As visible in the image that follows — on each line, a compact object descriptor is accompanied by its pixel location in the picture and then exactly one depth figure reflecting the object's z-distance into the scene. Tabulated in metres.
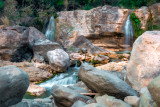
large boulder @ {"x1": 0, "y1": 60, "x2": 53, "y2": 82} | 7.73
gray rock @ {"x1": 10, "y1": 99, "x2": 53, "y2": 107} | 4.05
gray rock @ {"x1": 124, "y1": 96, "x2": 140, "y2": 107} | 3.02
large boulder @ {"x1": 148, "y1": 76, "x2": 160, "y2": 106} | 1.99
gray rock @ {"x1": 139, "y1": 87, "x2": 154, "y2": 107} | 2.55
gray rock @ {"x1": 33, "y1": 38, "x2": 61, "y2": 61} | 10.56
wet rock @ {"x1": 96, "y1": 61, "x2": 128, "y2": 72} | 8.72
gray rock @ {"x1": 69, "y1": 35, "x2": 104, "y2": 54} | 13.53
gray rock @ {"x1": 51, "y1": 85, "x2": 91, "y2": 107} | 3.61
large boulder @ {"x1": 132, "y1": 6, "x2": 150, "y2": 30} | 16.66
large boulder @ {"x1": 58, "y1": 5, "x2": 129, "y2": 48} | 16.52
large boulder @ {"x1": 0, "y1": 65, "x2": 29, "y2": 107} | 3.01
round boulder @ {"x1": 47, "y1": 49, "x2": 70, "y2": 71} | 9.06
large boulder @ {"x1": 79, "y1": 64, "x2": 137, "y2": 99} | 3.28
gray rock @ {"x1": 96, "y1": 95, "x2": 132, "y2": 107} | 3.02
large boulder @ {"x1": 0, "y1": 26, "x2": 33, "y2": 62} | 9.36
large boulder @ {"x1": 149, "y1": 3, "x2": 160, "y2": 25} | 16.47
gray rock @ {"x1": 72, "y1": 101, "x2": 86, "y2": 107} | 3.20
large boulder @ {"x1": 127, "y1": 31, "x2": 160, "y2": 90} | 3.65
